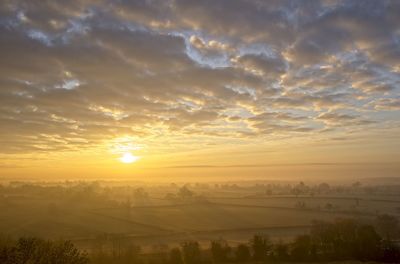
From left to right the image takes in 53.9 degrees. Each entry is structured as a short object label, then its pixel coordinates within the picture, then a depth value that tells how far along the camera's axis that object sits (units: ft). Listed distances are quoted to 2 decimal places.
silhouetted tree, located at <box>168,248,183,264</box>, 179.52
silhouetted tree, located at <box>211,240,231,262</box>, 189.06
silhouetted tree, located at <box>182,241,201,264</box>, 183.32
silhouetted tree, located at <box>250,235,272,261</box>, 191.52
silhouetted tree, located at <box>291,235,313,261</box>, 189.32
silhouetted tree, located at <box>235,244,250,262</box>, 188.85
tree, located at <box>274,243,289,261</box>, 189.47
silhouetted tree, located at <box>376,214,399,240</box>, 263.90
